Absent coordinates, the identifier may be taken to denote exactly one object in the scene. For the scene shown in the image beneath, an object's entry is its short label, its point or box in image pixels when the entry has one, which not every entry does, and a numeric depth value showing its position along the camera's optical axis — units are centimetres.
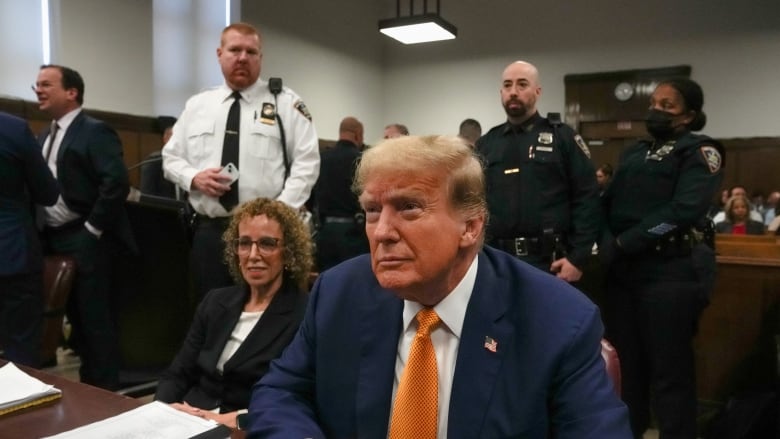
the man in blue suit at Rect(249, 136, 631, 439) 108
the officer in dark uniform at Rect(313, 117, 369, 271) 434
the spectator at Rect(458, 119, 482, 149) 476
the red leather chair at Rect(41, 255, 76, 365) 295
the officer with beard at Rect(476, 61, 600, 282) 267
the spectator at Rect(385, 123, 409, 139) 449
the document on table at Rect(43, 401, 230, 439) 111
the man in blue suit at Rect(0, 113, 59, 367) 266
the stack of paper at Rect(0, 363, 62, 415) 126
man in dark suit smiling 307
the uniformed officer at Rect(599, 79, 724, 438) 249
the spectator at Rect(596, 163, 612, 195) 721
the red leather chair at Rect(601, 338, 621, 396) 128
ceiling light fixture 771
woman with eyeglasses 189
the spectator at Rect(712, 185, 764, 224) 647
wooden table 117
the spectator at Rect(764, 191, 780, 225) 786
